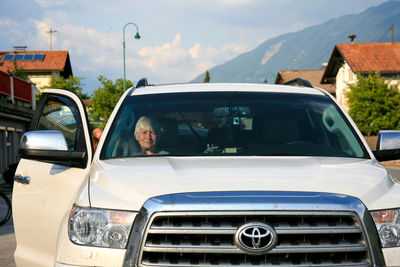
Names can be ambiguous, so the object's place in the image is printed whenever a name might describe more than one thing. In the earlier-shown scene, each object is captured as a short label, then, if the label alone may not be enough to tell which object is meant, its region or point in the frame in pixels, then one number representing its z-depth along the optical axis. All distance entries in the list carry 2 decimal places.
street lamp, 48.80
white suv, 2.99
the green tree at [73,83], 54.09
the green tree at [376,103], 47.31
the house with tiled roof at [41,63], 72.19
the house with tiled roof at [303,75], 89.38
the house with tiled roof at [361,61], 58.50
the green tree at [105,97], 64.81
